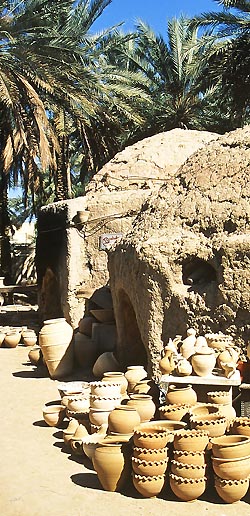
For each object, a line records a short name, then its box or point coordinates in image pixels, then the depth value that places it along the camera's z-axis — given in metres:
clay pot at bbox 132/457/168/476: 4.06
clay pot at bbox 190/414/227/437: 4.28
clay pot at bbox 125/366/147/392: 5.98
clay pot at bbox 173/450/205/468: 4.02
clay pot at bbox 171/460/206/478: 4.01
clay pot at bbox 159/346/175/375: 5.29
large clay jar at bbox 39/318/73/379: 7.85
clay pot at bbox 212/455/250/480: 3.88
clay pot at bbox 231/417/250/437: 4.26
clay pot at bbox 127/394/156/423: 4.93
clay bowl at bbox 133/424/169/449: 4.09
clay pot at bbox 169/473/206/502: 3.99
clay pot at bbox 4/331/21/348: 10.53
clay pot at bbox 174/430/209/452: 4.05
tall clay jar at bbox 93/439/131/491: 4.19
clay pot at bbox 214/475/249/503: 3.92
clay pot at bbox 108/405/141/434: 4.53
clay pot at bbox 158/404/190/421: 4.68
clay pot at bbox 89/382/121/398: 5.25
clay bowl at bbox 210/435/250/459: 3.90
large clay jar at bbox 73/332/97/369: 8.27
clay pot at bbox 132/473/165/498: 4.07
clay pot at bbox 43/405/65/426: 5.81
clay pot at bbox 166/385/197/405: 4.86
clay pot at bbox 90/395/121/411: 5.14
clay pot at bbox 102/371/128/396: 5.73
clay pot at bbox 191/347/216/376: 5.20
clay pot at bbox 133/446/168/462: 4.06
